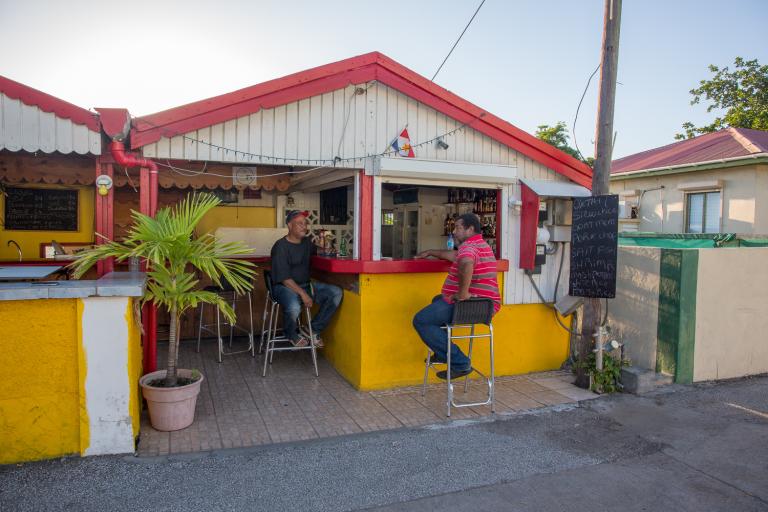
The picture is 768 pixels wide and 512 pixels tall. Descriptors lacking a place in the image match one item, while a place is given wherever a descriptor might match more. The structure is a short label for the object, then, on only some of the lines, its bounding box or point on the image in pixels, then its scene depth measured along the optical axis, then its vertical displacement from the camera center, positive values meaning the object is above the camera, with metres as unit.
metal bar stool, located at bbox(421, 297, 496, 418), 4.89 -0.73
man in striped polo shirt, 5.07 -0.52
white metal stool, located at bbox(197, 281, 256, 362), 6.85 -1.23
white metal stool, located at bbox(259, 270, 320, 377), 5.96 -1.12
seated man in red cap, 5.97 -0.58
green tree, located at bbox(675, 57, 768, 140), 17.55 +4.97
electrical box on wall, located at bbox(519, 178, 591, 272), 6.18 +0.28
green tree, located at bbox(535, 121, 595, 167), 22.06 +4.19
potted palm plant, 4.20 -0.29
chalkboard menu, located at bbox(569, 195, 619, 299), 5.54 -0.05
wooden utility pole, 5.73 +1.38
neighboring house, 10.70 +1.25
